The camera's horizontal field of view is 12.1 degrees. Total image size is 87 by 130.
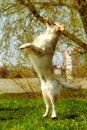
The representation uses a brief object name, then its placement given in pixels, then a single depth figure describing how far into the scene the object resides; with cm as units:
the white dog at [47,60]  600
